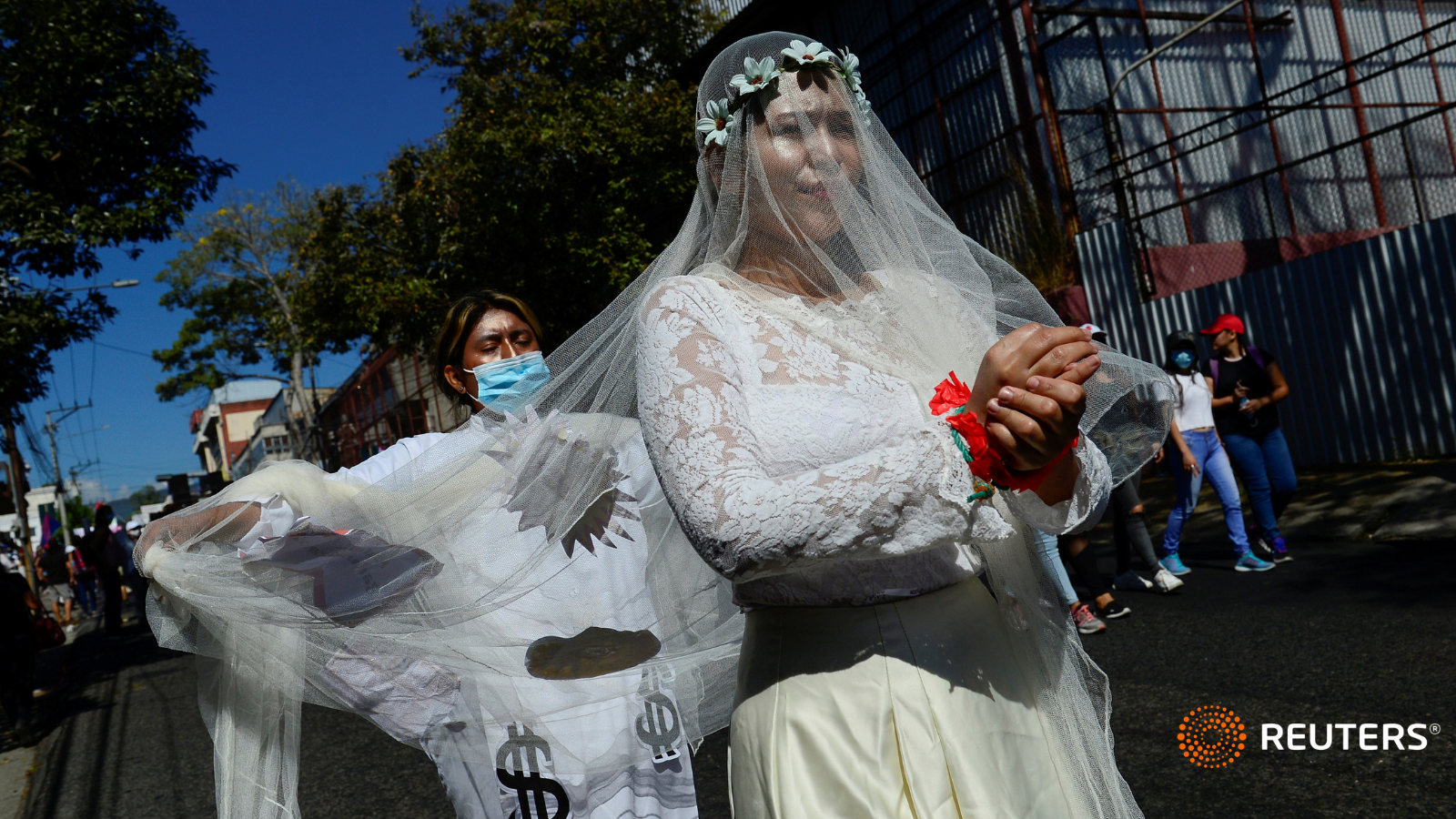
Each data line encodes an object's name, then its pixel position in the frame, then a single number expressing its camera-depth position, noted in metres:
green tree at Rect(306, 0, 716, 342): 12.12
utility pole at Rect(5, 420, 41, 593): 24.52
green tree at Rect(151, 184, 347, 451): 28.02
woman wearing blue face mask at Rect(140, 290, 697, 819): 2.11
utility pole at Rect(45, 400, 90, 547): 39.44
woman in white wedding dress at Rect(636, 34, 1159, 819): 1.23
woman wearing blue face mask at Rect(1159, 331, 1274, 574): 6.57
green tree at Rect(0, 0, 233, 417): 9.11
